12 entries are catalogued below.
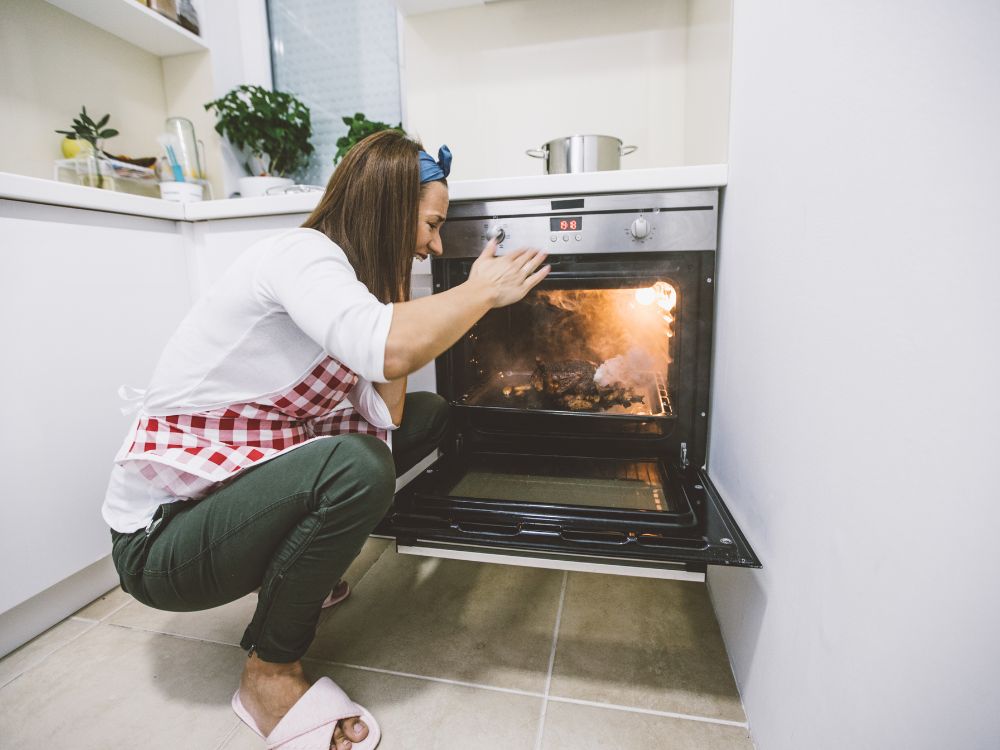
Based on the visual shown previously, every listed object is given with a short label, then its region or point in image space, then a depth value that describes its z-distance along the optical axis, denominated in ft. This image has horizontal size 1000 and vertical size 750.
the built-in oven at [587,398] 3.03
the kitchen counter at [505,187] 3.30
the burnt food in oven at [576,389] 4.09
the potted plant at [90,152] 4.87
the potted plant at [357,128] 5.49
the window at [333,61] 6.32
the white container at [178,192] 5.07
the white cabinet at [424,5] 4.99
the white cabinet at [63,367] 3.26
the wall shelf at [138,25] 5.07
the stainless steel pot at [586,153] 4.02
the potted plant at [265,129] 5.73
